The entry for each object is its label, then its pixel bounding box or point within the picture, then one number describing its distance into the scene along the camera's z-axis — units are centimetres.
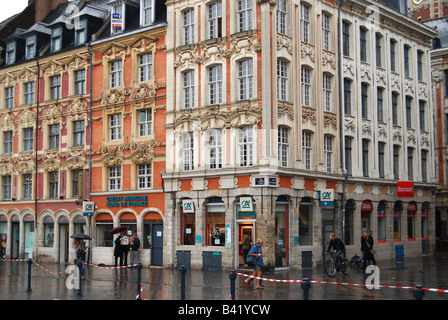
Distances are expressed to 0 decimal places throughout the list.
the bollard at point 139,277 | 1873
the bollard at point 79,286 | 2050
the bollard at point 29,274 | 2148
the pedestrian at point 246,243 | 2741
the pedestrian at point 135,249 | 3156
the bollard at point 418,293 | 1291
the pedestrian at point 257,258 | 2211
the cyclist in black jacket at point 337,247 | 2608
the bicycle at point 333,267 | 2583
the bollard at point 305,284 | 1505
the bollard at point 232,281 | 1703
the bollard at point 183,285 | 1758
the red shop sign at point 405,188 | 3741
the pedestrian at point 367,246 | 2742
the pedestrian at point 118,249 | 3139
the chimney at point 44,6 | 4691
